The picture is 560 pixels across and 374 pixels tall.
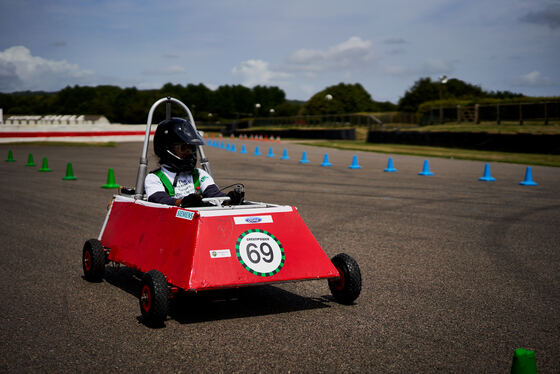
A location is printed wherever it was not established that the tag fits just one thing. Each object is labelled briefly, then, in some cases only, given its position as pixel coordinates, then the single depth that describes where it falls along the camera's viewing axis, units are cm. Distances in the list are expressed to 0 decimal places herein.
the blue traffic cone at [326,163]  2317
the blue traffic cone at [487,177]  1691
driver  564
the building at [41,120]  6017
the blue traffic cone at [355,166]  2128
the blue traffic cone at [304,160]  2488
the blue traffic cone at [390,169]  2005
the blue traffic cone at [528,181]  1593
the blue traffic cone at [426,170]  1856
